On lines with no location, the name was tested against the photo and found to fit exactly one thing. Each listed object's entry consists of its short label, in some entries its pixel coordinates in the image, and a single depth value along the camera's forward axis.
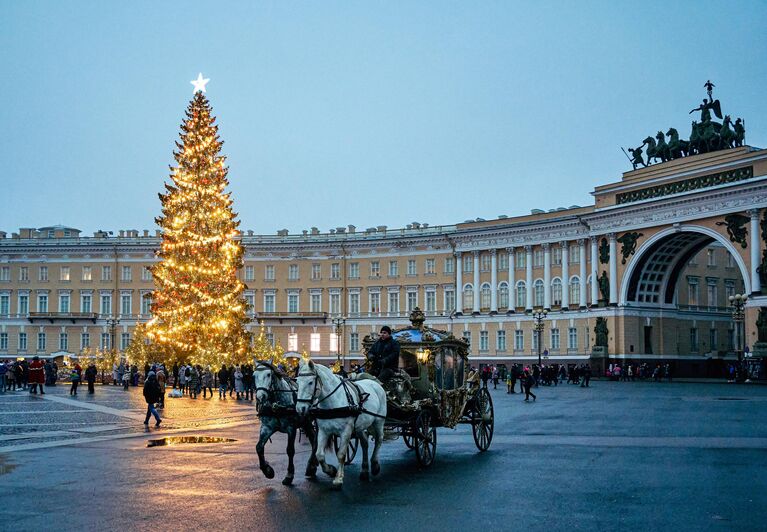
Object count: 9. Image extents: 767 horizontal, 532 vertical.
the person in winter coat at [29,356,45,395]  42.78
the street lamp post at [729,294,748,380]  52.59
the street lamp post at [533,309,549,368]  61.94
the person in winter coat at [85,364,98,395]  44.28
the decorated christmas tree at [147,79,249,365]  45.44
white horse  13.01
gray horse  13.43
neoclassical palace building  65.12
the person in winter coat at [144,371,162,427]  25.09
